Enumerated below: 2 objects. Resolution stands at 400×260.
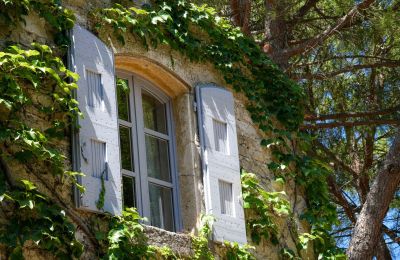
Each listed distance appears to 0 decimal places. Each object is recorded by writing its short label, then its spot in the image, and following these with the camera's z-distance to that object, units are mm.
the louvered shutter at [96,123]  7959
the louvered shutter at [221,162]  9173
